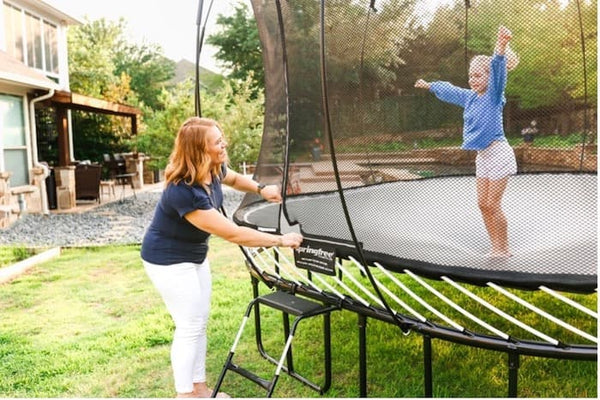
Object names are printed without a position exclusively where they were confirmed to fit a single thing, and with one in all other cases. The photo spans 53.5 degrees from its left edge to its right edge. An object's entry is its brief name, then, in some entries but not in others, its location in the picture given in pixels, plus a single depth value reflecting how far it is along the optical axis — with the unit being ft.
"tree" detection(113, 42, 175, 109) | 84.99
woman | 7.86
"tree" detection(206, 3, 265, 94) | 69.41
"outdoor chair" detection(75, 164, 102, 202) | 34.94
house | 29.94
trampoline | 7.10
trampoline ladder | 8.25
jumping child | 7.27
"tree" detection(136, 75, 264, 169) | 35.01
